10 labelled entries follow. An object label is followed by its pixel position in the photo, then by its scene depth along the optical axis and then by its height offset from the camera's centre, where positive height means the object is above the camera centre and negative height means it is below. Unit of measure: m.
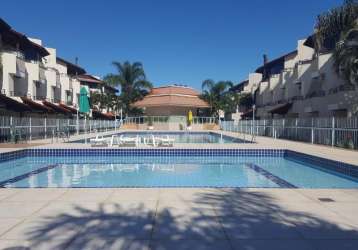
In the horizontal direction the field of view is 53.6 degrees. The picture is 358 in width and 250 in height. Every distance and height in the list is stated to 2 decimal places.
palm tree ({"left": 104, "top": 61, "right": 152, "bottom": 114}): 45.66 +5.49
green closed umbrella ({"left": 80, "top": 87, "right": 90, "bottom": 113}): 23.00 +1.45
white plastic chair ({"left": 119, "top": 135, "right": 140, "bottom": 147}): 15.83 -0.77
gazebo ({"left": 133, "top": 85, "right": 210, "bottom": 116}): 45.06 +2.67
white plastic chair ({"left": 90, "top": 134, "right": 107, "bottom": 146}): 15.41 -0.79
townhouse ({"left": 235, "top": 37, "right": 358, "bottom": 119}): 19.88 +2.64
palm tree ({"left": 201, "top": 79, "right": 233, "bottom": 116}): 47.19 +3.96
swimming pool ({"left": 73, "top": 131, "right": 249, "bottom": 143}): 32.78 -0.94
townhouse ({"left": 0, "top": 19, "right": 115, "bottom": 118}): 23.67 +3.63
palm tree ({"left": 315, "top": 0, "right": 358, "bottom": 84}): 16.11 +4.46
